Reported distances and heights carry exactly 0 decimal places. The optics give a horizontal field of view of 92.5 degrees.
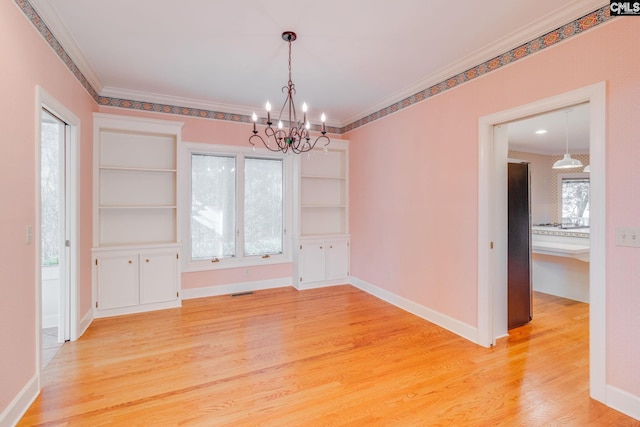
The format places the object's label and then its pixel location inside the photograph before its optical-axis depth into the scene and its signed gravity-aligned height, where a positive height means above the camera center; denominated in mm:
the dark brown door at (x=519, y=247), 3291 -366
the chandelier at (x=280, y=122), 2502 +781
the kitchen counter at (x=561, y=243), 3831 -415
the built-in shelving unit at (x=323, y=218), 4820 -67
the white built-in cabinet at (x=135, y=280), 3586 -804
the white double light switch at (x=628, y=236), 1918 -146
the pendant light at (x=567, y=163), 4699 +783
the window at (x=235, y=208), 4438 +96
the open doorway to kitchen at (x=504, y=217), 2070 -29
